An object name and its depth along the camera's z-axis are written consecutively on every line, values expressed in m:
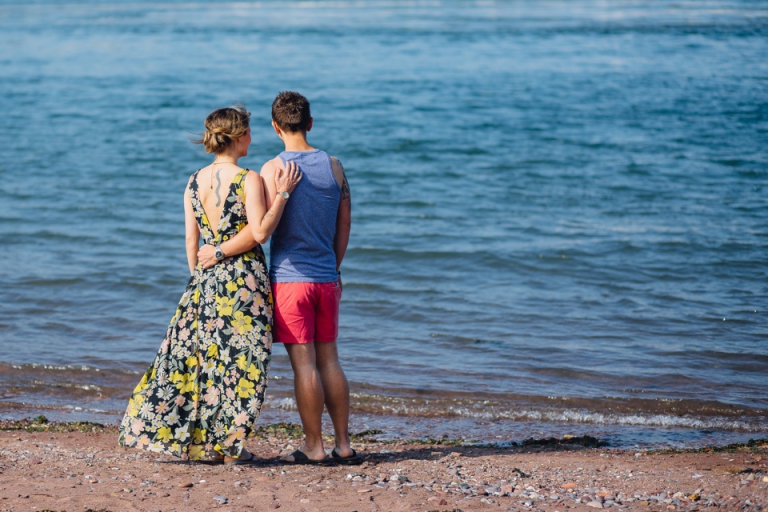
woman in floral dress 8.31
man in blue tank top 8.31
